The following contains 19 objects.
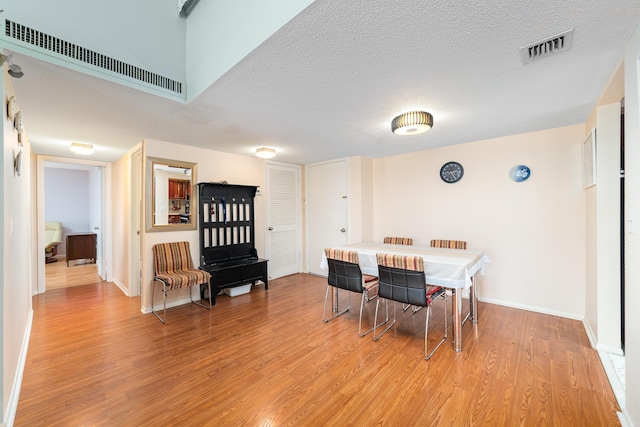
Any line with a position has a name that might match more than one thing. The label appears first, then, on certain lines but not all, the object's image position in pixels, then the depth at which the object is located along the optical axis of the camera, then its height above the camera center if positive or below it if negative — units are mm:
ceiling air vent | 1515 +973
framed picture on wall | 2516 +504
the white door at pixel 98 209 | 5164 +132
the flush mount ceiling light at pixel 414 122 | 2545 +862
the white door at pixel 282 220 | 5027 -124
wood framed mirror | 3547 +269
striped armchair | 3254 -740
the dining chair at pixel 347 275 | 2922 -702
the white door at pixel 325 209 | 4965 +82
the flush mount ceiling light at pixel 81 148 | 3625 +922
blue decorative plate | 3371 +482
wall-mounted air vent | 1617 +1094
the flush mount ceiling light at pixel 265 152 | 3947 +914
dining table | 2463 -551
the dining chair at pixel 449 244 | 3555 -441
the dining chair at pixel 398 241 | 4025 -435
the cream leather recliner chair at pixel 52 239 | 6504 -566
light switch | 1480 -72
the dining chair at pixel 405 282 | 2467 -676
